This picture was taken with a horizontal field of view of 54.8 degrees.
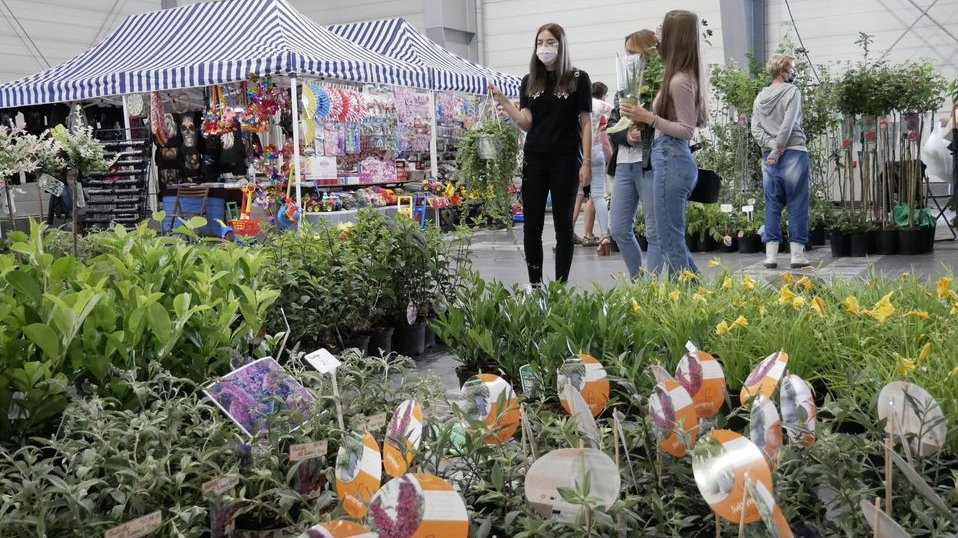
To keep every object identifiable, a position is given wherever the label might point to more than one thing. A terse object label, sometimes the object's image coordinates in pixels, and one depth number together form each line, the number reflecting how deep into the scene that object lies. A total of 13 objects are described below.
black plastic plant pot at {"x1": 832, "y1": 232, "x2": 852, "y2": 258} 7.68
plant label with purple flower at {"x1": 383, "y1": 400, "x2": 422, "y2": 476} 1.44
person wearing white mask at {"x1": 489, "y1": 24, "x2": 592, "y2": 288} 4.76
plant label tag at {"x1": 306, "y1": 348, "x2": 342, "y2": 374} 1.80
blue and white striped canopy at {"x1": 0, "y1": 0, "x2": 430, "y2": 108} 8.91
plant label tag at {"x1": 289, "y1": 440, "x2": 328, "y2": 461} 1.60
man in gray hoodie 6.54
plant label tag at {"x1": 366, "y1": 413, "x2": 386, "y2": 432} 1.76
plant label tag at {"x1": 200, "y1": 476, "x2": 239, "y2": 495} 1.47
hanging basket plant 5.38
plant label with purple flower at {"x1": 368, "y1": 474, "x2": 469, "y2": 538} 1.14
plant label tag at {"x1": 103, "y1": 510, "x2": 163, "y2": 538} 1.29
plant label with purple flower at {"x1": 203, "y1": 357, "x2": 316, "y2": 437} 1.79
